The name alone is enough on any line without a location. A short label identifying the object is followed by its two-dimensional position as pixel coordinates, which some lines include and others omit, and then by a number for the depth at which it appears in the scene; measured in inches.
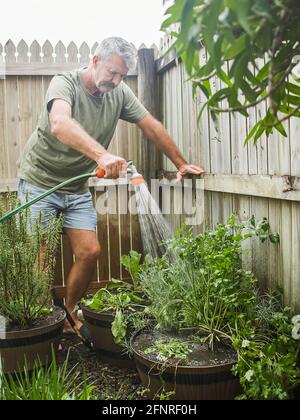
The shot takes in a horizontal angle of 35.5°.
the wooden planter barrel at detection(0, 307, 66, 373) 71.2
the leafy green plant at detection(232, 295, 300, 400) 52.9
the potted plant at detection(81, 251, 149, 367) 77.2
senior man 86.4
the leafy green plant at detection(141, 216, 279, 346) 63.6
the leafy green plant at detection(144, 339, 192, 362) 59.2
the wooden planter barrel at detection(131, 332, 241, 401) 55.8
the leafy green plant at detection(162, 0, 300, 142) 25.5
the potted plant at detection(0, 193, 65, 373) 71.7
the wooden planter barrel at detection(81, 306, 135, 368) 80.1
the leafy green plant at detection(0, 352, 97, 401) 53.2
